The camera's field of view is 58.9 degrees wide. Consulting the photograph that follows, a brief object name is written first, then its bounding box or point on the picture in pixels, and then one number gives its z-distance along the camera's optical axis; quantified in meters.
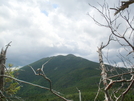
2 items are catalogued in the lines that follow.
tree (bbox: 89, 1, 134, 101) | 2.47
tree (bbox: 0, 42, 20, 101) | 4.92
